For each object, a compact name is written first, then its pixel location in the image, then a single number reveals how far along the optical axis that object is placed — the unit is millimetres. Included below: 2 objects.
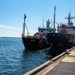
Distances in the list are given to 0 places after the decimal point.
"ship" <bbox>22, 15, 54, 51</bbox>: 27501
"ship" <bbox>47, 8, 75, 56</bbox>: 24910
